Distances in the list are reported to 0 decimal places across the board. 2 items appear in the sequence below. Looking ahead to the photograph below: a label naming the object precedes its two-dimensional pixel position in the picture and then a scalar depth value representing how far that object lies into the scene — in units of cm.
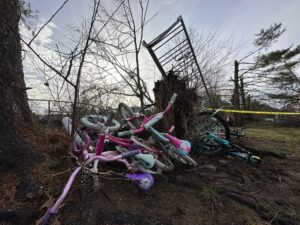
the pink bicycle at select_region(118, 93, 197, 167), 224
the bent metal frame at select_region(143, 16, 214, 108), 340
